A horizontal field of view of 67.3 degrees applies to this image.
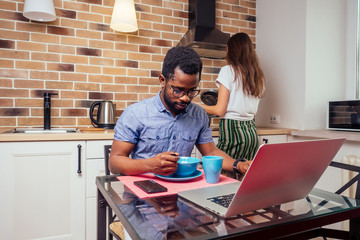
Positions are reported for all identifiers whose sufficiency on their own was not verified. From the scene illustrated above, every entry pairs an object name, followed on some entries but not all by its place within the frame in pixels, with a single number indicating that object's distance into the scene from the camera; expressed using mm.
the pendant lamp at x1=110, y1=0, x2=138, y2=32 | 2179
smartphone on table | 790
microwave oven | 1929
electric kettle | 2143
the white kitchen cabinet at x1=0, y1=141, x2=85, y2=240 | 1624
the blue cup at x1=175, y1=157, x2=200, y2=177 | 917
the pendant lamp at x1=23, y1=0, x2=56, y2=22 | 1948
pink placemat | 788
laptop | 562
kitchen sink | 1936
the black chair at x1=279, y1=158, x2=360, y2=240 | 943
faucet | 2020
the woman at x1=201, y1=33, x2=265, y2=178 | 1920
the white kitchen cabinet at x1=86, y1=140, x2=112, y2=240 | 1782
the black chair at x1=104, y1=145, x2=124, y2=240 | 1160
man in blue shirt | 1124
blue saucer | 904
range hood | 2371
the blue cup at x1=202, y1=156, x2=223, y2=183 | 878
